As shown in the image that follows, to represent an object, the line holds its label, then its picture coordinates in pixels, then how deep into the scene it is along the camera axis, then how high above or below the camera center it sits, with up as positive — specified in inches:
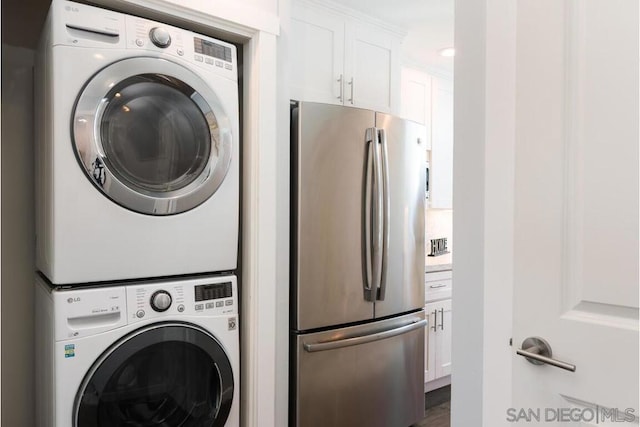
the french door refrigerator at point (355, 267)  80.6 -12.2
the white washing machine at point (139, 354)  53.2 -19.3
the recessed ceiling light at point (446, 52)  129.5 +44.3
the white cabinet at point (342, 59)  96.9 +33.5
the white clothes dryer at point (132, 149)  53.4 +7.1
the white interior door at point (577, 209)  35.5 -0.4
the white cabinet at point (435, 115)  137.5 +28.0
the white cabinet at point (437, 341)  118.3 -36.4
